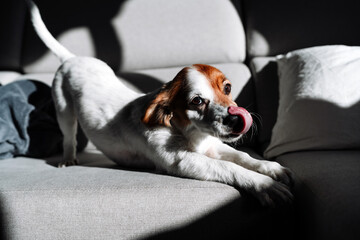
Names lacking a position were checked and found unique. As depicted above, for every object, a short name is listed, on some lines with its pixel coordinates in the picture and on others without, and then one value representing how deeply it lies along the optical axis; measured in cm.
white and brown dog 96
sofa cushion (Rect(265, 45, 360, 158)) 105
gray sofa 93
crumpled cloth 121
